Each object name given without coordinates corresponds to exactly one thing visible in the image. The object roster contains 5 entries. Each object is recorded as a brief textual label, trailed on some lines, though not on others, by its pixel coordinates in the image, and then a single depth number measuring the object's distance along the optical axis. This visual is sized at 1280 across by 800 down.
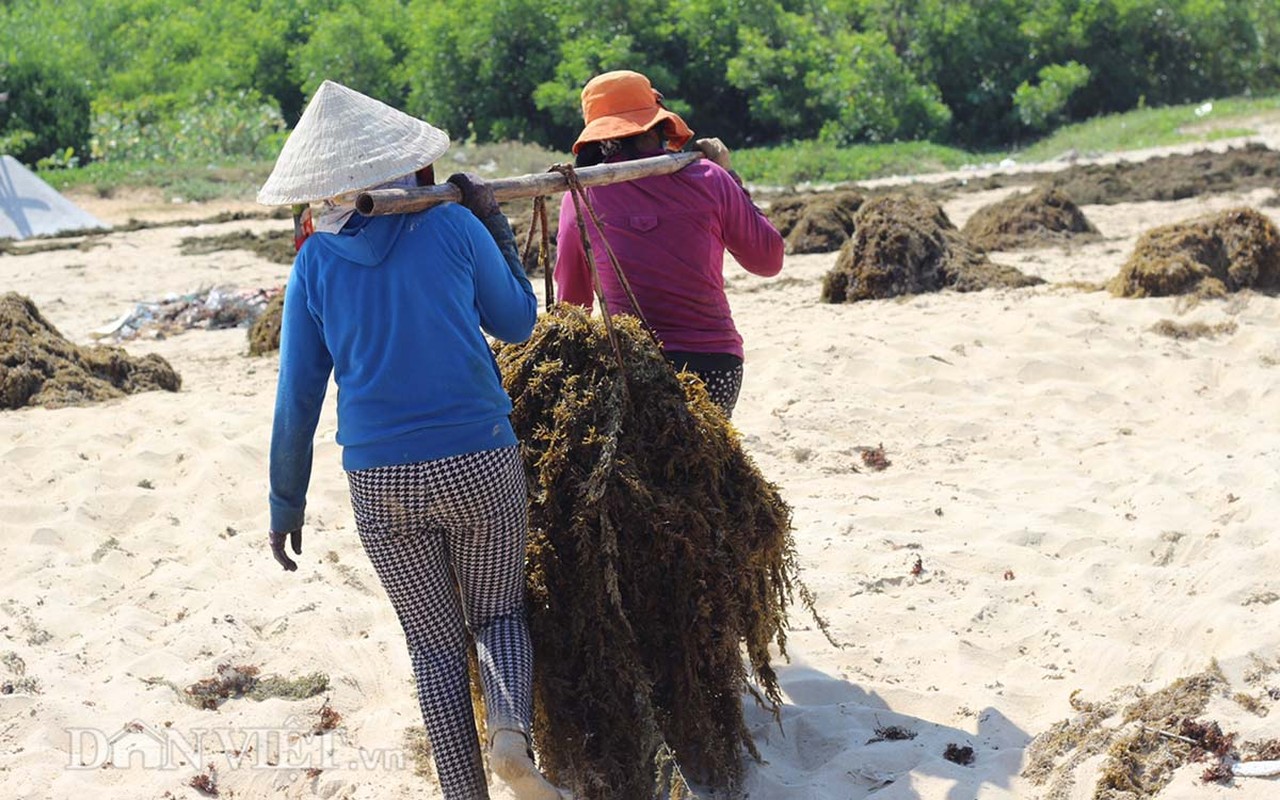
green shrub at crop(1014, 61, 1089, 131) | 26.45
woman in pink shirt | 4.25
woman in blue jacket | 3.35
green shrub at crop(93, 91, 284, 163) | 26.11
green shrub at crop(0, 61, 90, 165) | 26.47
